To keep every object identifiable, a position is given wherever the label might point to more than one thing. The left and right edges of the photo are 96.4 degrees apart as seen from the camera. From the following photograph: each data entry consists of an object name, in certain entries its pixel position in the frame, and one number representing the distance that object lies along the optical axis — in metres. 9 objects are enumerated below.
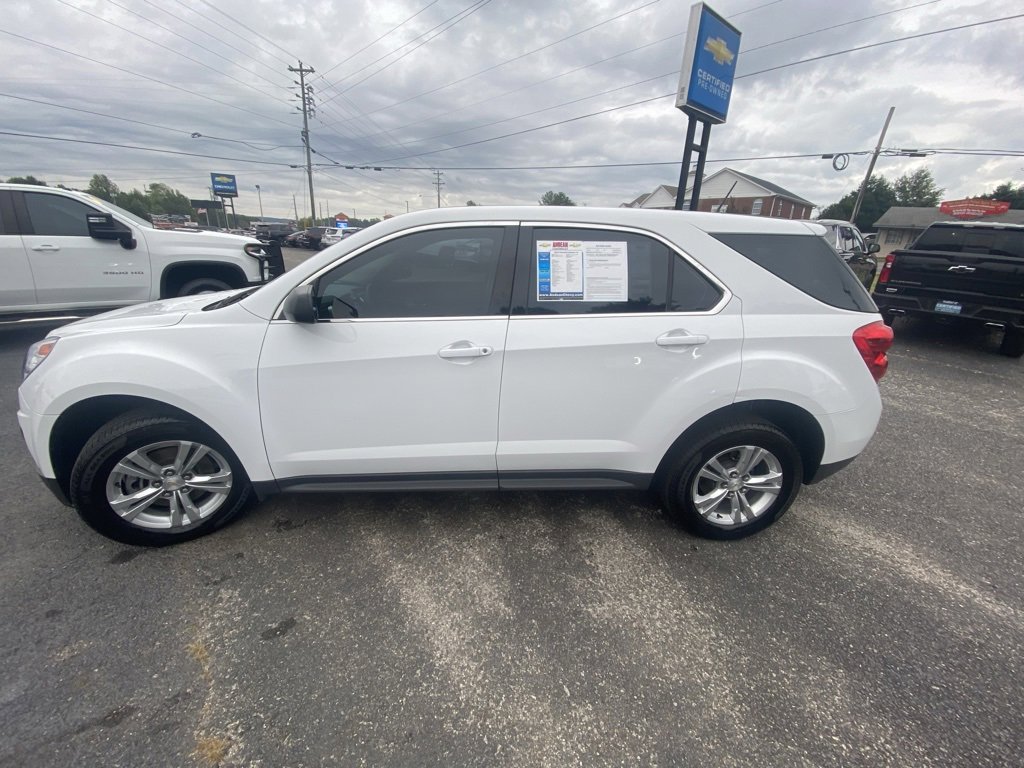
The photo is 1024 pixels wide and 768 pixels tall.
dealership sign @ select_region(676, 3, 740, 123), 7.25
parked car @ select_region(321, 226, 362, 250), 29.64
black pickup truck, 6.03
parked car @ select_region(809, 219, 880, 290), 10.74
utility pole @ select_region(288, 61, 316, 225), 39.16
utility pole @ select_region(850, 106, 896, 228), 25.55
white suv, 2.19
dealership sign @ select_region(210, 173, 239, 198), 49.72
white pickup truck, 5.30
